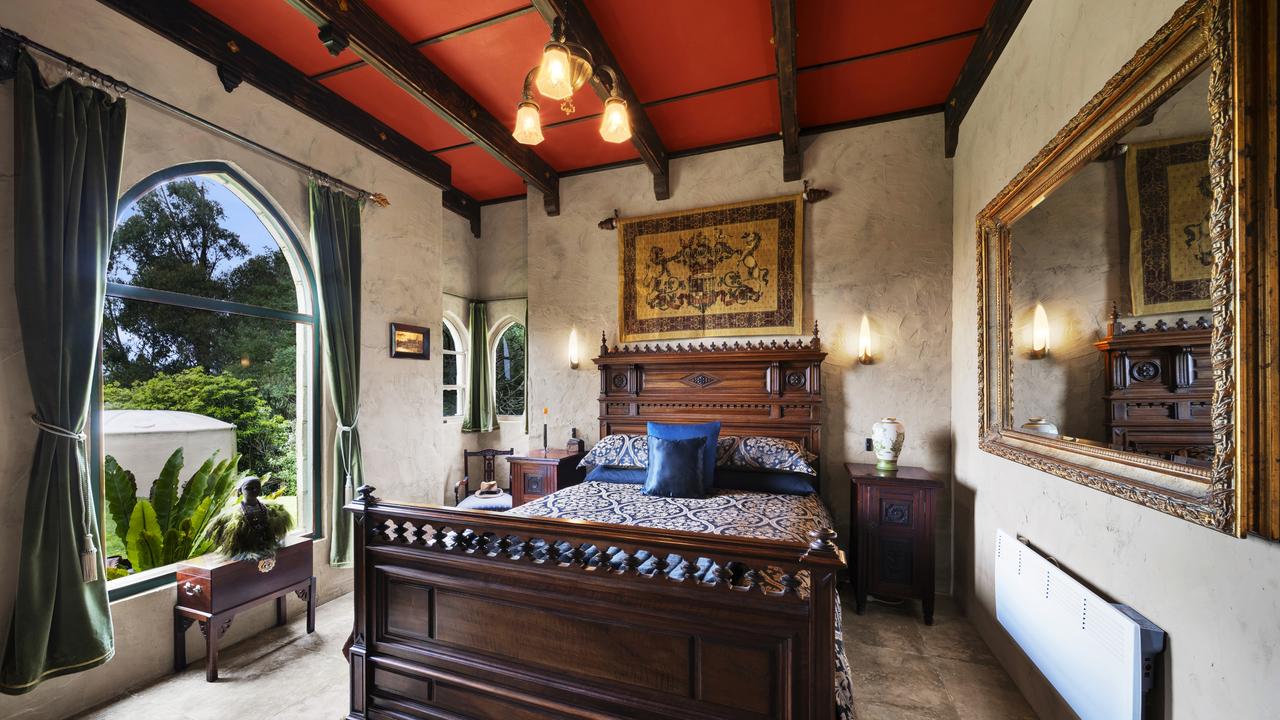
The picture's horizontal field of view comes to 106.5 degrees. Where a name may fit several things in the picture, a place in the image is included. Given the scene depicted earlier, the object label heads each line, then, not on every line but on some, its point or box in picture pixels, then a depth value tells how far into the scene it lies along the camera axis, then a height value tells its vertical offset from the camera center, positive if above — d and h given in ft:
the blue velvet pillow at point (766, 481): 10.68 -2.62
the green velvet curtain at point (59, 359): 6.48 +0.17
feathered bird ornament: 8.41 -2.88
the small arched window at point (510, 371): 18.61 -0.14
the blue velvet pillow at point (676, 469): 9.98 -2.17
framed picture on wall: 12.73 +0.73
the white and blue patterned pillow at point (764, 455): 10.86 -2.07
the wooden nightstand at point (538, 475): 12.68 -2.91
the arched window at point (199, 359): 8.09 +0.20
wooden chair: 13.57 -3.86
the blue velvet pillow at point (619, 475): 11.46 -2.65
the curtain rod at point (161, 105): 6.73 +4.47
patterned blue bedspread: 7.89 -2.70
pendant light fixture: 5.99 +3.73
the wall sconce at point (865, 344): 11.85 +0.53
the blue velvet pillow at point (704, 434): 10.47 -1.58
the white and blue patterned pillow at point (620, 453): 11.78 -2.16
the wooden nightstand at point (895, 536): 9.81 -3.58
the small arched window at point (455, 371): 17.85 -0.12
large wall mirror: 3.73 +0.80
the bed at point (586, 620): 4.83 -2.93
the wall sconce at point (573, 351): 14.52 +0.49
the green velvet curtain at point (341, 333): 10.84 +0.84
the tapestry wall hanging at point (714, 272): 12.69 +2.63
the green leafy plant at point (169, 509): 8.06 -2.51
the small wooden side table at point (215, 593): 7.82 -3.84
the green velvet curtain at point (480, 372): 18.11 -0.16
